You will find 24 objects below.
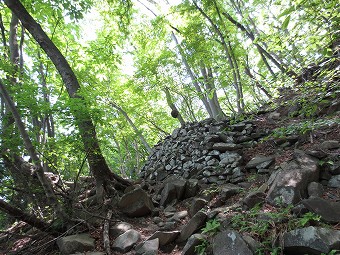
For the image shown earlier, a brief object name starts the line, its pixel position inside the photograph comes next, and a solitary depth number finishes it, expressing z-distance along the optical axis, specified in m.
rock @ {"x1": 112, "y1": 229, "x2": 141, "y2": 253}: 4.05
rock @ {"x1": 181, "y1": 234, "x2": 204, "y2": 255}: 3.41
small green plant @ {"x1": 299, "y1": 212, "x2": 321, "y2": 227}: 2.94
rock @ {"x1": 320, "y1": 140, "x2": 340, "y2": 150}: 4.83
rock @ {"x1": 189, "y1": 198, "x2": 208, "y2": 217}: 4.73
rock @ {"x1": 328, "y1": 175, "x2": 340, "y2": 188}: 4.12
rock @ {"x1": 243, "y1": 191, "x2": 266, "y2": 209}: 4.04
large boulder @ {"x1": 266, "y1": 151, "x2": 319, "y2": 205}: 3.81
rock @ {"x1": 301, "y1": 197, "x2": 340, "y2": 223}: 3.10
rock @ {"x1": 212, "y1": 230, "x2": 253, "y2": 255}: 2.96
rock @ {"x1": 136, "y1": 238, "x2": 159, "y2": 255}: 3.67
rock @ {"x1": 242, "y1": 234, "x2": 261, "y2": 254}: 2.96
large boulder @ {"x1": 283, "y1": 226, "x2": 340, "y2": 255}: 2.57
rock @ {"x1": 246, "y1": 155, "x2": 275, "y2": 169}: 5.56
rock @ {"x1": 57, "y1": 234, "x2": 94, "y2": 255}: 3.92
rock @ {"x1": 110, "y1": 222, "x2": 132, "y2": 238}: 4.56
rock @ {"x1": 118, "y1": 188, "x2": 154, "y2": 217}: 5.30
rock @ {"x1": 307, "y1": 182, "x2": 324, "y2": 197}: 3.86
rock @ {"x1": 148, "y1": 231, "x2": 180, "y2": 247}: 4.01
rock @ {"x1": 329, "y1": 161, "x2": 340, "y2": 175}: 4.30
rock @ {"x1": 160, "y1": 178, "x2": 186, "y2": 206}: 5.90
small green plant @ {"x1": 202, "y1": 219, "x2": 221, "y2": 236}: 3.55
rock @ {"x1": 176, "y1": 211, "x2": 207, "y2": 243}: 3.95
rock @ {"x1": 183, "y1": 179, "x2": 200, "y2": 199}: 5.90
